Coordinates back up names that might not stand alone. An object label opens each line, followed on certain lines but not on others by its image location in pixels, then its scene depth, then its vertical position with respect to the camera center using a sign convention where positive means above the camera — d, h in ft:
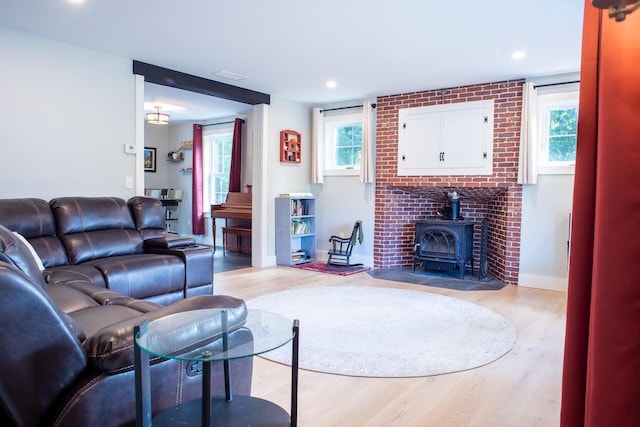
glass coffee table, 4.00 -1.59
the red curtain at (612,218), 2.49 -0.10
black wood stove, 17.29 -1.91
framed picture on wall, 27.89 +2.29
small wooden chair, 19.46 -2.37
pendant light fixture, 21.02 +3.76
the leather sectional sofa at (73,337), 3.68 -1.73
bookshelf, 19.67 -1.62
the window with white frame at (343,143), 20.53 +2.67
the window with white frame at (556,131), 15.29 +2.51
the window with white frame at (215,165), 26.32 +1.87
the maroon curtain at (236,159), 24.13 +2.07
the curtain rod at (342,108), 19.47 +4.27
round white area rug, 8.67 -3.35
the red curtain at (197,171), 26.35 +1.45
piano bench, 22.20 -2.00
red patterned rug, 18.24 -3.22
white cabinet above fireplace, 16.66 +2.41
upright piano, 21.98 -0.89
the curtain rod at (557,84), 14.90 +4.13
